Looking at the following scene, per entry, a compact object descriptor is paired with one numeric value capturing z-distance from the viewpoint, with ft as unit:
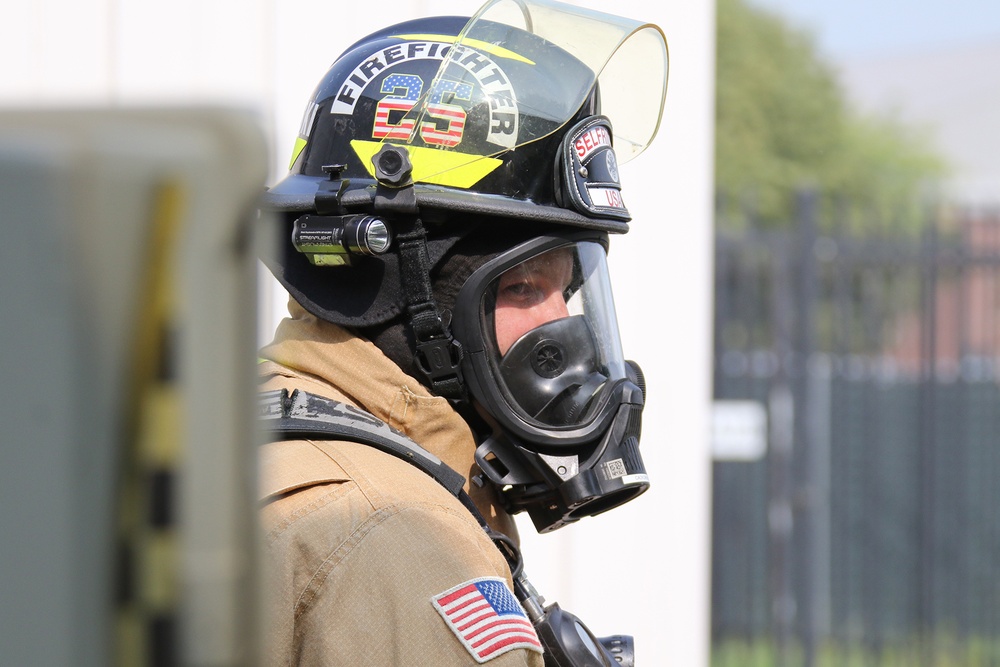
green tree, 170.30
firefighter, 11.68
